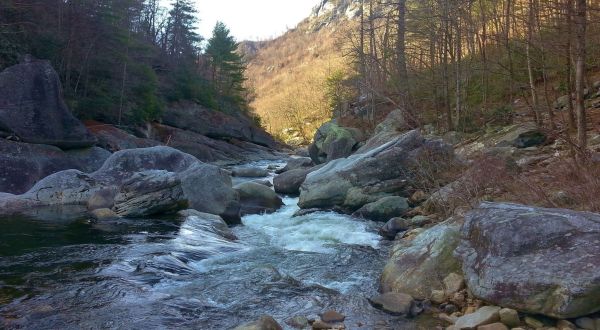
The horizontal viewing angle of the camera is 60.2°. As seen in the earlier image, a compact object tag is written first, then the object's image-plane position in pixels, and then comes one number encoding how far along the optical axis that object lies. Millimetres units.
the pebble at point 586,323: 4750
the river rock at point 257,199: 14086
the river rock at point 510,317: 5102
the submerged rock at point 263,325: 5086
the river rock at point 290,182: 17316
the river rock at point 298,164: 24109
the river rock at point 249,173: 22750
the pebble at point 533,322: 5020
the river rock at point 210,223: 10685
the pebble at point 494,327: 4980
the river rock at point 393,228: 10312
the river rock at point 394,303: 5918
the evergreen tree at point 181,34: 41906
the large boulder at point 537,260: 4840
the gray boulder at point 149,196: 11469
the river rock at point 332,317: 5719
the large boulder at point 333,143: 21719
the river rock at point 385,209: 11961
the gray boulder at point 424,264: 6457
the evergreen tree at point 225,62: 48250
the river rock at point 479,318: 5105
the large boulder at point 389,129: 18219
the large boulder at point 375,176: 13094
